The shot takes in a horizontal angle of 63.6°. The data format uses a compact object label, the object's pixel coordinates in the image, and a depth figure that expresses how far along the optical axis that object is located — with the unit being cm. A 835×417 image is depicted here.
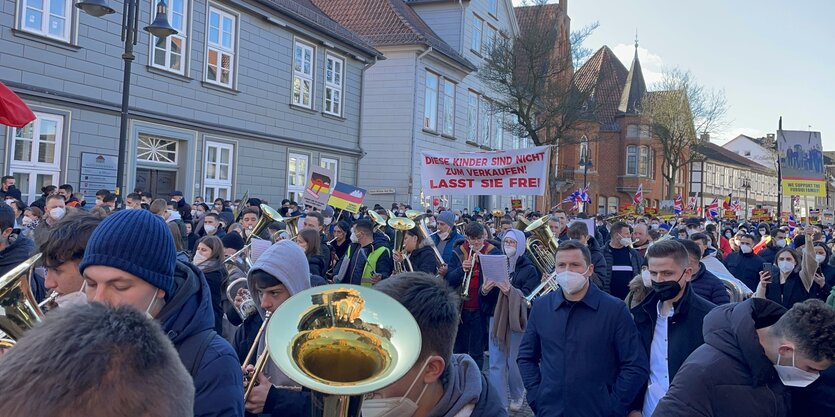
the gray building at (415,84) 2816
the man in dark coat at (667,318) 428
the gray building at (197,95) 1409
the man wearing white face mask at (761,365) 281
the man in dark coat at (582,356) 420
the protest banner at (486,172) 1169
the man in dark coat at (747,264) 1097
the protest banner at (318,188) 1392
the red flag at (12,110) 739
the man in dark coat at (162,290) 226
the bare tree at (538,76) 3038
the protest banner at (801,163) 1736
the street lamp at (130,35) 1005
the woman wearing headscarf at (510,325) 706
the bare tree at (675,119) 4969
